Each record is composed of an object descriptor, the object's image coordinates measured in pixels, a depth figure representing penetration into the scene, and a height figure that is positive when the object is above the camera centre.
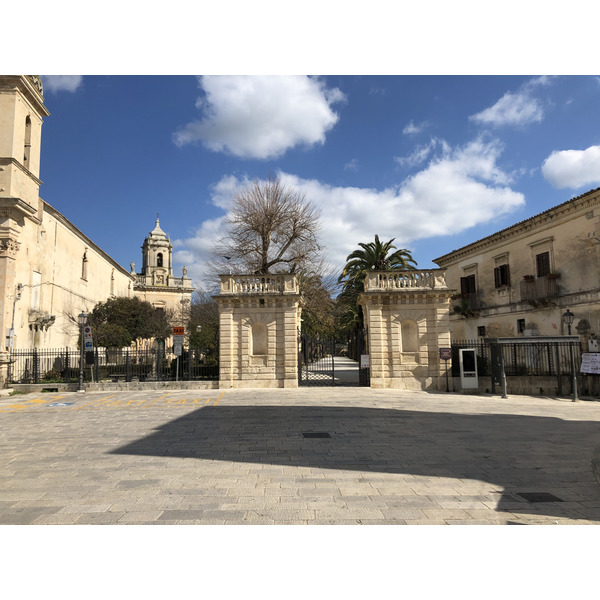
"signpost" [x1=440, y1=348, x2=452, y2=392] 17.42 -0.53
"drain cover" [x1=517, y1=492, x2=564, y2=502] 4.81 -1.83
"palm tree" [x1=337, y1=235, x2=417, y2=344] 31.58 +5.82
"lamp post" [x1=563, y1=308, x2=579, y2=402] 15.13 -0.64
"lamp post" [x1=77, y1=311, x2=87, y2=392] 18.79 -1.28
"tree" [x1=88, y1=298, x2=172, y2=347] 33.47 +2.16
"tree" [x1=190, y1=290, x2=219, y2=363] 26.96 +0.96
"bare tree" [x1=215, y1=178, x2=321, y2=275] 26.00 +6.68
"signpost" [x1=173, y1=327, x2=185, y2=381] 19.14 +0.18
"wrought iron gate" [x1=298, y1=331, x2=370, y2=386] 18.94 -1.86
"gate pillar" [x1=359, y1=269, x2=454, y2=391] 17.81 +0.39
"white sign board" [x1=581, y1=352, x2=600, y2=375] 15.74 -0.93
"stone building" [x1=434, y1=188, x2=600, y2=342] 20.61 +3.62
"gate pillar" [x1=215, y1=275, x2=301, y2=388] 18.28 +0.31
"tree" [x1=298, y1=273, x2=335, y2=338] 28.17 +2.74
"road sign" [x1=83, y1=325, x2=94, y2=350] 19.03 +0.31
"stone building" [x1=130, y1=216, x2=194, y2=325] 61.06 +9.88
